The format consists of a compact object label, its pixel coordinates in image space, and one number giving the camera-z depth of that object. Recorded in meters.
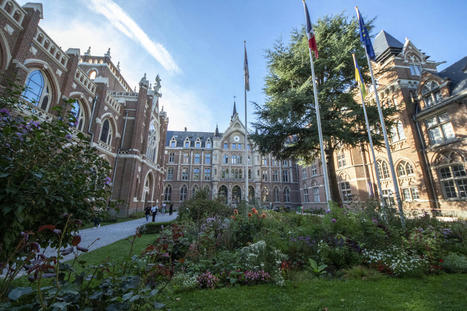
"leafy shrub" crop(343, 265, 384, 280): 4.24
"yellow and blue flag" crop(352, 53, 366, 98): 11.39
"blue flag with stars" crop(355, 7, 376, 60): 10.62
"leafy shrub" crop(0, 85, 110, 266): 2.13
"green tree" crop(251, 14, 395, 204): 12.53
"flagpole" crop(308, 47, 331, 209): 9.01
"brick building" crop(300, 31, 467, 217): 15.17
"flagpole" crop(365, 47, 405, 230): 6.82
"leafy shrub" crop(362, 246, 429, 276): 4.35
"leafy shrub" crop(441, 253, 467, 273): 4.51
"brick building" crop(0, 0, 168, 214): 11.22
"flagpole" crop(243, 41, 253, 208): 13.69
